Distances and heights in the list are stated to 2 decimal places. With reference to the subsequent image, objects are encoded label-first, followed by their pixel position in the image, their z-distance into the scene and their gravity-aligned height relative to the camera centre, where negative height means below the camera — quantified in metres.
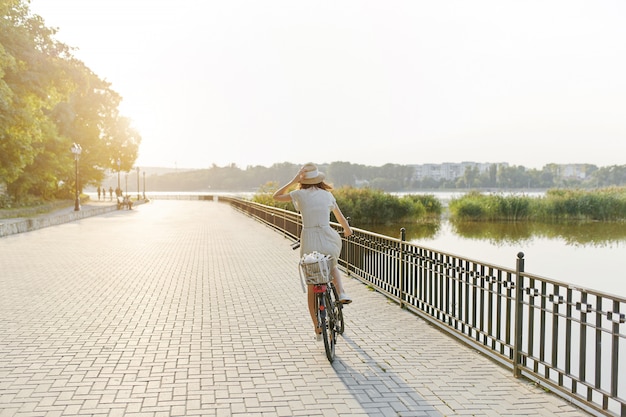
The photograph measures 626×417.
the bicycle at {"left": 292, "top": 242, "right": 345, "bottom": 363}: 5.89 -1.27
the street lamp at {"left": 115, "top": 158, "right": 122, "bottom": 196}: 68.72 +1.59
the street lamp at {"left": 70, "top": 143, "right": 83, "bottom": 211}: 38.27 +1.84
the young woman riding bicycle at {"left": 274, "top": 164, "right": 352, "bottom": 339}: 6.12 -0.44
